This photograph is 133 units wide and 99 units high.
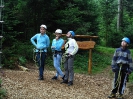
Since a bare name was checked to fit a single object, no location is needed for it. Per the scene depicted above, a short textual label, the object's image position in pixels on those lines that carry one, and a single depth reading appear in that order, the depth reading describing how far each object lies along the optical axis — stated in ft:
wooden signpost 27.14
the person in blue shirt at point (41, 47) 21.05
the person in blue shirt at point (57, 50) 21.29
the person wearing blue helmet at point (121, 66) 17.73
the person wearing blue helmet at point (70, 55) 20.78
